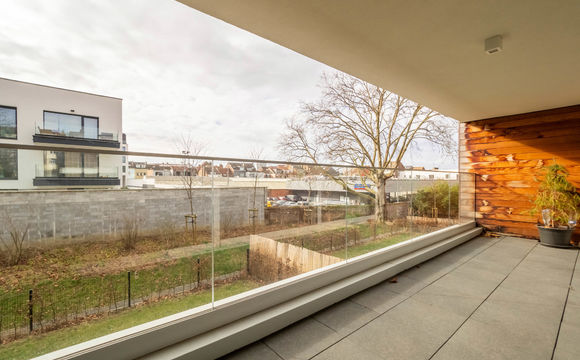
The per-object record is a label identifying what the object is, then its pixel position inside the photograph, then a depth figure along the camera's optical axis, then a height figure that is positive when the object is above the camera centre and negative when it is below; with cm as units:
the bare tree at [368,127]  938 +185
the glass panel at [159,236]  122 -38
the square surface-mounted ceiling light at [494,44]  221 +115
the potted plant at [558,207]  425 -48
